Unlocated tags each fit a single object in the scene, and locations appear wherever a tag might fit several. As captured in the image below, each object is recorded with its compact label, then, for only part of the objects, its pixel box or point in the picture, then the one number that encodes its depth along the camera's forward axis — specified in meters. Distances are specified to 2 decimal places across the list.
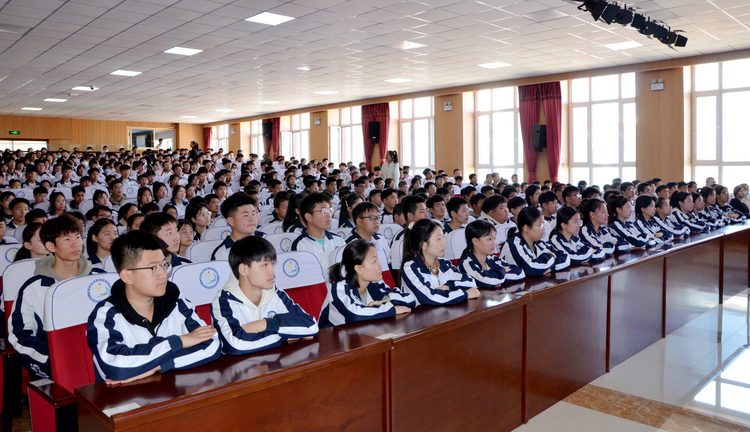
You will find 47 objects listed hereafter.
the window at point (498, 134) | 14.69
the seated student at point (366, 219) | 3.87
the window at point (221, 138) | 24.42
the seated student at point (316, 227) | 3.83
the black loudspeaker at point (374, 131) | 17.06
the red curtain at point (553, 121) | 13.27
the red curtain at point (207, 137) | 24.77
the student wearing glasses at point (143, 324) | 1.77
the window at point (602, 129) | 12.64
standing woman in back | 11.41
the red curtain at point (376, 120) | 16.91
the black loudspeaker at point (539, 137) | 13.52
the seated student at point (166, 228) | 3.28
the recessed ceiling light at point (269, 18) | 7.62
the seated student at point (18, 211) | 5.66
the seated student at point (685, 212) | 6.36
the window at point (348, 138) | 18.94
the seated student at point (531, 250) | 3.49
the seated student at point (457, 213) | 4.98
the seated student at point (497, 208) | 5.18
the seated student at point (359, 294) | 2.48
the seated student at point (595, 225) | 4.51
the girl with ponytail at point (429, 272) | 2.71
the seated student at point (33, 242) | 3.65
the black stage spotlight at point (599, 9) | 6.61
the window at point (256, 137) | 22.91
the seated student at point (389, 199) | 6.60
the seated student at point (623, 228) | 4.70
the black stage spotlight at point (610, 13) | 6.82
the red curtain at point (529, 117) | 13.66
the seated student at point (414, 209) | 4.63
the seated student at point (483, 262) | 3.19
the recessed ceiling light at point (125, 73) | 11.88
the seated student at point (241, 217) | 3.69
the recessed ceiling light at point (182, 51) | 9.70
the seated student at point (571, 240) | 3.91
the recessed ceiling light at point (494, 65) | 11.41
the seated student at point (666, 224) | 5.59
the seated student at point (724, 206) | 7.95
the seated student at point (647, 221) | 5.28
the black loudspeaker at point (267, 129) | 21.47
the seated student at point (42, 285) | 2.51
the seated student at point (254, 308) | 2.03
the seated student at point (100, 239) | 3.61
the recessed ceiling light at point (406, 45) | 9.41
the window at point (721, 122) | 11.15
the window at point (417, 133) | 16.59
